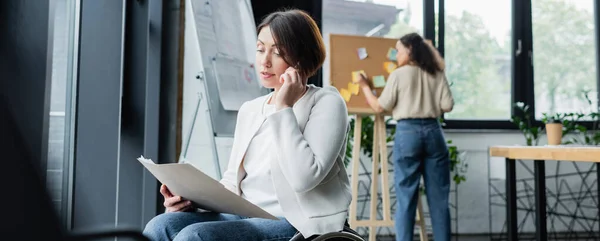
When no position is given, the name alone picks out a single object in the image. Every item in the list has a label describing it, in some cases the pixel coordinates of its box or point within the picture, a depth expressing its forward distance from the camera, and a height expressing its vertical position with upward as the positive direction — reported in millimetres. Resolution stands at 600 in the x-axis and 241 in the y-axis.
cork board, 3488 +474
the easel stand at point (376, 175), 3414 -223
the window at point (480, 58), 4629 +679
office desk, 2170 -94
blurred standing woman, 3217 +54
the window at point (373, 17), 4492 +975
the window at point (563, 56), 4711 +722
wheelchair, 1104 -195
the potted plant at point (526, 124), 4301 +137
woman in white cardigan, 1161 -39
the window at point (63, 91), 1658 +140
